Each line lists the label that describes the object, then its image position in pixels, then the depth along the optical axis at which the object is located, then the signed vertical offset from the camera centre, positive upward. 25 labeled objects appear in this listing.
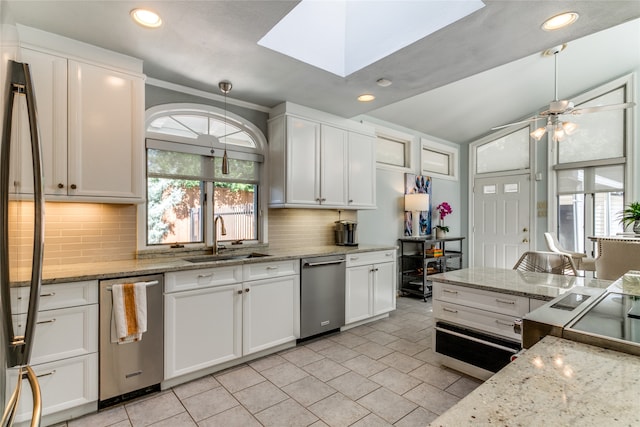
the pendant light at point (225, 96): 2.82 +1.20
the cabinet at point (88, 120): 2.12 +0.69
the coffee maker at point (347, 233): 4.07 -0.24
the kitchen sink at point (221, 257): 2.80 -0.42
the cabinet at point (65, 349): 1.89 -0.84
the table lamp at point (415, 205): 4.92 +0.15
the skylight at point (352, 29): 2.16 +1.43
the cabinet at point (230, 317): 2.39 -0.87
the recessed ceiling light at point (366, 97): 3.24 +1.24
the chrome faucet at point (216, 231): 3.11 -0.16
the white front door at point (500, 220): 5.68 -0.10
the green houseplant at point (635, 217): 3.76 -0.03
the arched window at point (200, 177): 2.89 +0.38
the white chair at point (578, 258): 4.04 -0.58
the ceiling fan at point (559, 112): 3.30 +1.11
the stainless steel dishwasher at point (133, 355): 2.08 -0.98
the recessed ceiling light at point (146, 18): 1.93 +1.25
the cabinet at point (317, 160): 3.42 +0.64
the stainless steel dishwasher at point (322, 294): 3.16 -0.84
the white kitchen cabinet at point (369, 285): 3.57 -0.85
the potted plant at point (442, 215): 5.35 -0.01
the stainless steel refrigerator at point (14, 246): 0.82 -0.09
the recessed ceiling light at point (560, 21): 1.93 +1.23
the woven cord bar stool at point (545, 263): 2.59 -0.41
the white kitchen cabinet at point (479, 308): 2.08 -0.67
